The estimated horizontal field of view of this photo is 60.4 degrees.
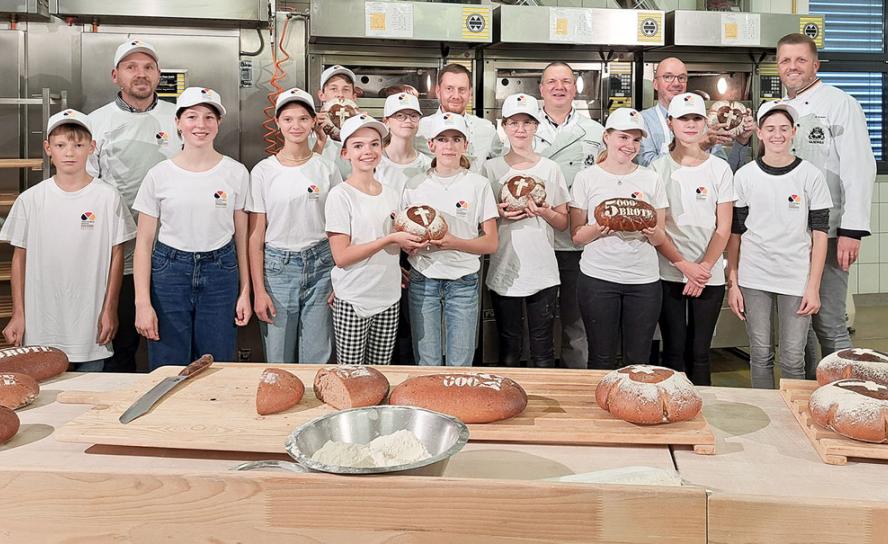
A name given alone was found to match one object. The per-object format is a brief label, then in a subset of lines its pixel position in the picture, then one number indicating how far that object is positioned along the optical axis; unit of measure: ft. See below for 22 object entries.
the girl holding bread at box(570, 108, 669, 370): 10.14
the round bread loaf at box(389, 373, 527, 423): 4.89
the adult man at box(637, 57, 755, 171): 12.65
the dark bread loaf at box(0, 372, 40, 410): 5.28
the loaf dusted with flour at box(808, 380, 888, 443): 4.43
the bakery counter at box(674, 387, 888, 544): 3.70
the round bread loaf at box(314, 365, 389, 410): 5.09
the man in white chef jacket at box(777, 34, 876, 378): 10.89
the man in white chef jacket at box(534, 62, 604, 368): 12.23
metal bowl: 4.22
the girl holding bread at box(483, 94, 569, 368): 10.46
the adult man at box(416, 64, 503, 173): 11.57
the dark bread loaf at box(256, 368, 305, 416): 5.06
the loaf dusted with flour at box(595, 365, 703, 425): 4.79
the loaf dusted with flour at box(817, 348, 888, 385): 5.31
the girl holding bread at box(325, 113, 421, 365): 9.50
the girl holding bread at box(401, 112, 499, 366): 10.09
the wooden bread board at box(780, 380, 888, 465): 4.38
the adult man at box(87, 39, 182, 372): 11.38
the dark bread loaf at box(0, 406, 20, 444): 4.72
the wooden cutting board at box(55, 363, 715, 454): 4.63
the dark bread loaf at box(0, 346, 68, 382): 5.98
